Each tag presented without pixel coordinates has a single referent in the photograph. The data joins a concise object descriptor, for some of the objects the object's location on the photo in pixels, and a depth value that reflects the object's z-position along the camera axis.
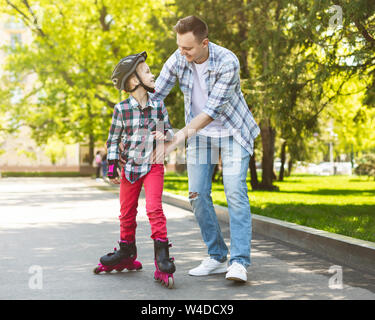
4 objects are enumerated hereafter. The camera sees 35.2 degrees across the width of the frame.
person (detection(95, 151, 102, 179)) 32.50
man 4.38
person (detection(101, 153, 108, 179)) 30.92
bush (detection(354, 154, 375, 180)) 28.97
